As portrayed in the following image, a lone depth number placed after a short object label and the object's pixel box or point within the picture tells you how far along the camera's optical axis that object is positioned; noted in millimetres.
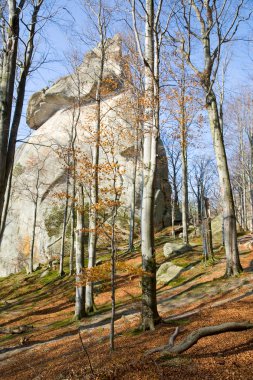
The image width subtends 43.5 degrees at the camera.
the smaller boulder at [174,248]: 18422
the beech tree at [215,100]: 10828
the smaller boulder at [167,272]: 14332
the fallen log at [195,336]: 3809
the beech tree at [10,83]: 4820
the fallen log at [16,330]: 11477
